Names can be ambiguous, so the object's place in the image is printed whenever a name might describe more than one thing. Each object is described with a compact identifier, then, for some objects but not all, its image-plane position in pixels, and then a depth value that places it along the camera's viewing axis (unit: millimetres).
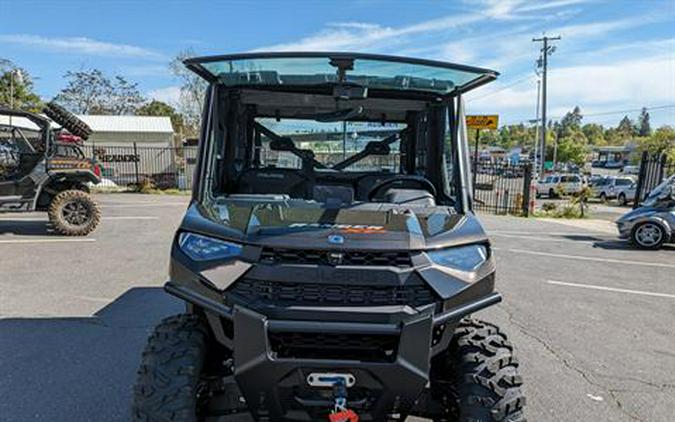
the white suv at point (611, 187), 33062
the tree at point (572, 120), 146762
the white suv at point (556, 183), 32125
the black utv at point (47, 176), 9883
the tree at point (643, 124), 142625
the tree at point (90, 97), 45812
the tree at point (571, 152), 77812
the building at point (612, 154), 90625
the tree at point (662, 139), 49119
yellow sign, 24141
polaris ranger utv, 2262
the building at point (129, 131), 32812
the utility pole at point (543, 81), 41559
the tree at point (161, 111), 44062
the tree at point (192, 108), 35406
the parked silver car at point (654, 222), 10938
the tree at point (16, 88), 39397
